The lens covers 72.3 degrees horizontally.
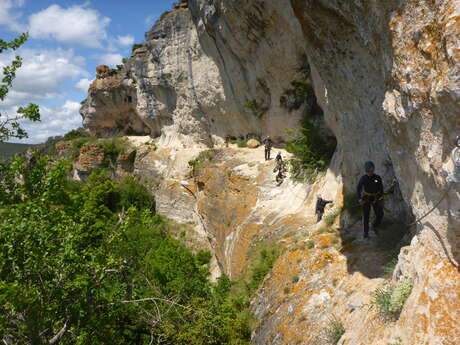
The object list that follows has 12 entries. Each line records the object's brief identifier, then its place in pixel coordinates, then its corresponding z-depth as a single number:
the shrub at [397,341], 2.95
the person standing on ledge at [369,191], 5.35
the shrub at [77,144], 30.92
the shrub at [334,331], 3.96
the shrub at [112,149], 27.75
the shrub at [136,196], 21.97
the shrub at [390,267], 4.29
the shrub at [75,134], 38.53
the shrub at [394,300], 3.29
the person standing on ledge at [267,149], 13.57
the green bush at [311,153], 10.40
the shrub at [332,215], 7.10
